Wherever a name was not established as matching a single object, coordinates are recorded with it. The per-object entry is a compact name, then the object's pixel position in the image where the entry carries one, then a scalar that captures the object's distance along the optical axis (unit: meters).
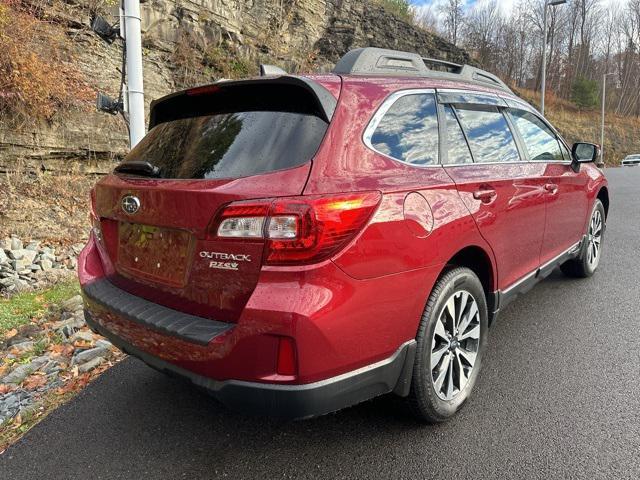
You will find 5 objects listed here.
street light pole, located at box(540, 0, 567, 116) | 18.35
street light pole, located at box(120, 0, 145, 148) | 5.59
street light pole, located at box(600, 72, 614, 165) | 42.34
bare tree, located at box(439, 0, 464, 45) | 46.25
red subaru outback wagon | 1.87
